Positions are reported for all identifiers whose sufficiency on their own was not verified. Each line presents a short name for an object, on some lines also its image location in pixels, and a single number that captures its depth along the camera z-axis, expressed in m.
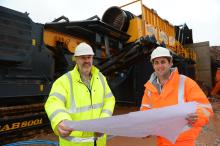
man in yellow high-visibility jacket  2.22
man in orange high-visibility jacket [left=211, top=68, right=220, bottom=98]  13.89
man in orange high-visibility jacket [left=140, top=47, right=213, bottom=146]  2.08
